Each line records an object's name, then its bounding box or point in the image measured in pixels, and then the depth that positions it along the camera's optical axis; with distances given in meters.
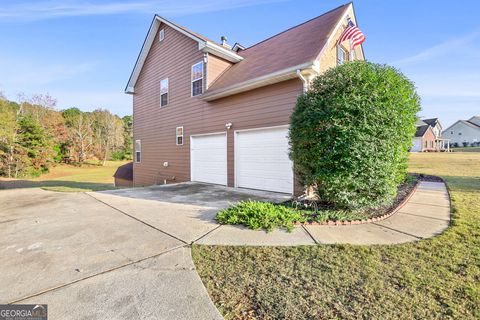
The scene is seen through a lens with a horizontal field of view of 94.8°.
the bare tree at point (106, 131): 36.62
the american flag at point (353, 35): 7.40
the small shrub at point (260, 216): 3.92
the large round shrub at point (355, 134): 4.37
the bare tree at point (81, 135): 32.97
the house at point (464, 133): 52.28
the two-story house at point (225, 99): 6.96
